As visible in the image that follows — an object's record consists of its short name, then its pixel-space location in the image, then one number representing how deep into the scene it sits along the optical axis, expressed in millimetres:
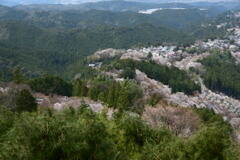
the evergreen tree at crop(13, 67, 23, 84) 51662
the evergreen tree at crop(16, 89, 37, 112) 36853
